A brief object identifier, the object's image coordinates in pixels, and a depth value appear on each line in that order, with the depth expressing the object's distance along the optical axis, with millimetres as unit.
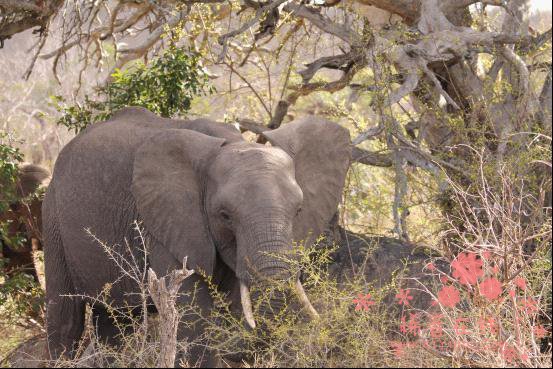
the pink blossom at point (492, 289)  8727
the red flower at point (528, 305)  8934
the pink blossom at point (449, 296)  9043
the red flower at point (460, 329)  8227
